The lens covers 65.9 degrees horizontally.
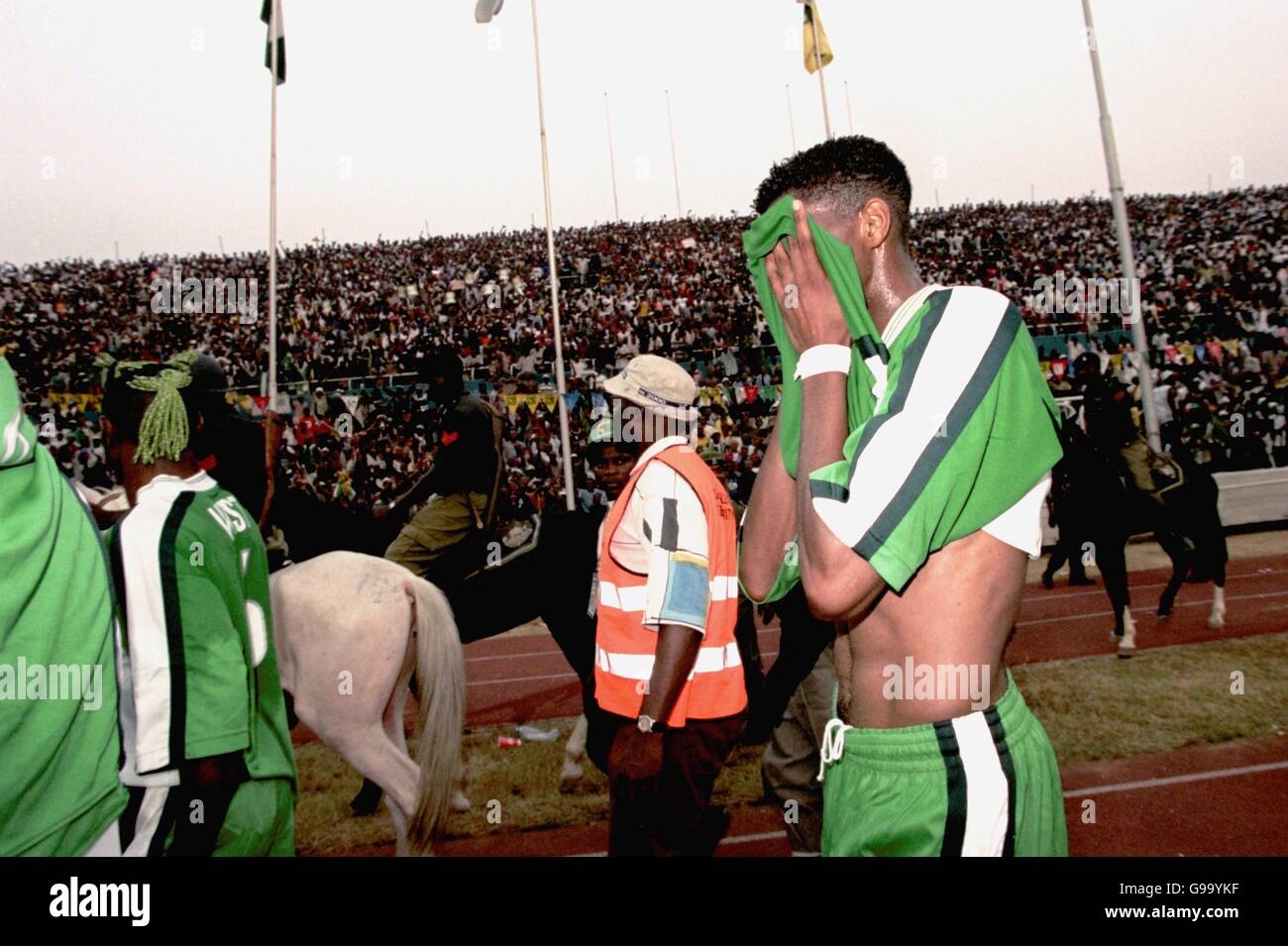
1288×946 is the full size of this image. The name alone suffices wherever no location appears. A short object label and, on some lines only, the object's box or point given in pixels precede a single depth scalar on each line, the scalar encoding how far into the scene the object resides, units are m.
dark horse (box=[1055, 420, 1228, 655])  8.68
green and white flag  11.82
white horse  4.55
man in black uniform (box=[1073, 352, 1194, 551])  9.14
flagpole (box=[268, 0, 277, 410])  9.30
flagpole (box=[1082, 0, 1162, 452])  13.20
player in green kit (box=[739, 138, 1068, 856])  1.52
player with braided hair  2.14
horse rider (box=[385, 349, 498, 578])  6.25
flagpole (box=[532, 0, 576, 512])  12.42
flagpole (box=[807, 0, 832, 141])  16.03
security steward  2.97
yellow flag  16.50
